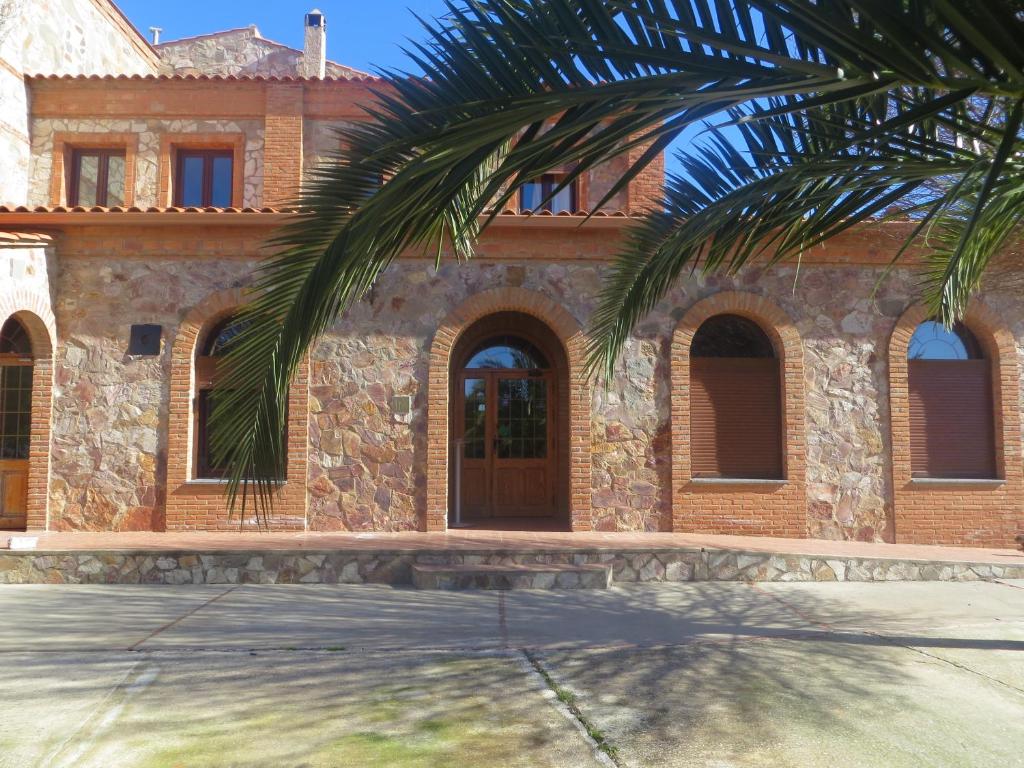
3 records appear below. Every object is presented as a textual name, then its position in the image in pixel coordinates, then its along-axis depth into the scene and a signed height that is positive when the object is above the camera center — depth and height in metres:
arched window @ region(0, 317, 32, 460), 10.49 +0.56
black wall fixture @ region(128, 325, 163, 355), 10.12 +1.21
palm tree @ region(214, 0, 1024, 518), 2.24 +1.06
